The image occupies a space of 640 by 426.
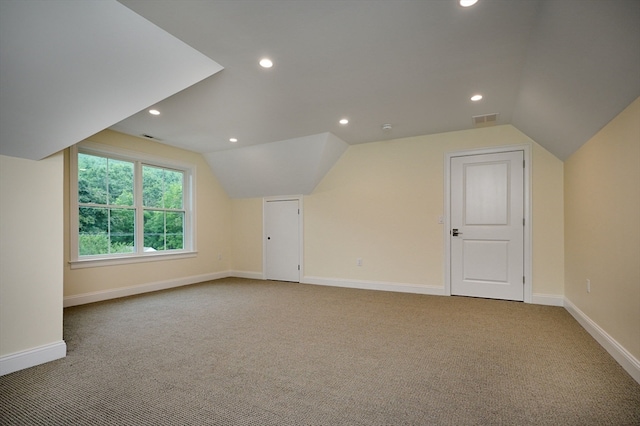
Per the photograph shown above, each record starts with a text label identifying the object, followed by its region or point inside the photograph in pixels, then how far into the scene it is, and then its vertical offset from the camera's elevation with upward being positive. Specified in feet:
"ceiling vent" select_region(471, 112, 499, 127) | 12.86 +3.85
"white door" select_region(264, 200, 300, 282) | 19.21 -1.67
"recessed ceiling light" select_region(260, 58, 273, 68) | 8.49 +4.07
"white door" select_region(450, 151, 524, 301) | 13.88 -0.61
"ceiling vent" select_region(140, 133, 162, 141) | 15.62 +3.83
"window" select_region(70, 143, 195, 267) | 14.15 +0.34
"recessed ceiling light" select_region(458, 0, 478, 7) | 6.20 +4.11
